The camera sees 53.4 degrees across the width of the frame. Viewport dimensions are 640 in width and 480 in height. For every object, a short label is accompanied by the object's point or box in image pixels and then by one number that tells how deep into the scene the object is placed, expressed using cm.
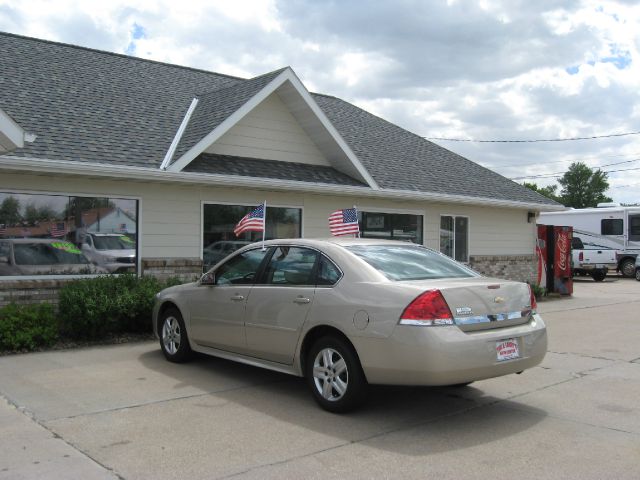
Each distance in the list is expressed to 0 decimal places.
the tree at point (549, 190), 8535
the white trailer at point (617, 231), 2700
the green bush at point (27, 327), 830
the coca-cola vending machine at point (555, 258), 1780
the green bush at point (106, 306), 896
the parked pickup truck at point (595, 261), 2519
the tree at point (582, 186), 8231
